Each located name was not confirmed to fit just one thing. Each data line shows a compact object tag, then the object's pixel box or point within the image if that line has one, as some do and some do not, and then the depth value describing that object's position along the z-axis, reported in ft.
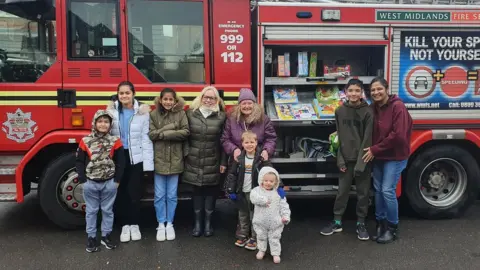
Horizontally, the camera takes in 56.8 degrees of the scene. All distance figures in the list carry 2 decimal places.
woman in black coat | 15.28
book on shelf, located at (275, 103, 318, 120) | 16.78
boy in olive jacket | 15.44
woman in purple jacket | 15.02
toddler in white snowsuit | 13.58
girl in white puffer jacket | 14.89
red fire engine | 15.37
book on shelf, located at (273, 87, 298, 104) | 17.03
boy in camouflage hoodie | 14.19
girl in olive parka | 15.02
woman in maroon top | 14.93
